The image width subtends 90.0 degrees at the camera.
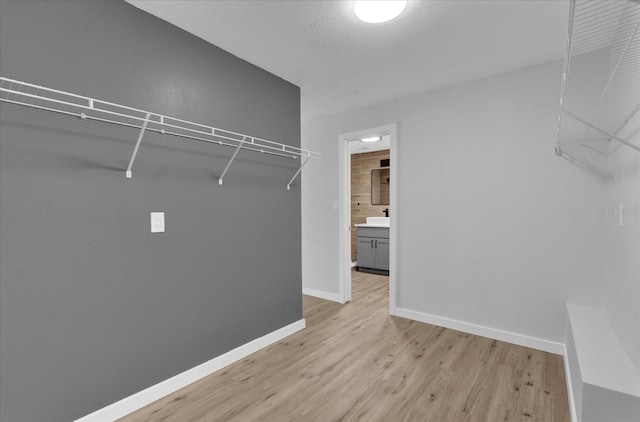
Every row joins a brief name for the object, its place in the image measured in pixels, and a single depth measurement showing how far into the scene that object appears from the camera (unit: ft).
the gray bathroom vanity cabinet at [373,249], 17.65
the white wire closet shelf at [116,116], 4.68
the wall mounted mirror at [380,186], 19.85
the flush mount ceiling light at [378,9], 5.89
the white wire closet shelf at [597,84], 3.40
